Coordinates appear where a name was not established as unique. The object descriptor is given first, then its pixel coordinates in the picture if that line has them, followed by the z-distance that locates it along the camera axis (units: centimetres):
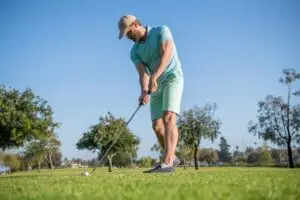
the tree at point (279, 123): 5825
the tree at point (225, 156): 19548
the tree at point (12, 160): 11372
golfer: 725
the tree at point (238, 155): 16800
